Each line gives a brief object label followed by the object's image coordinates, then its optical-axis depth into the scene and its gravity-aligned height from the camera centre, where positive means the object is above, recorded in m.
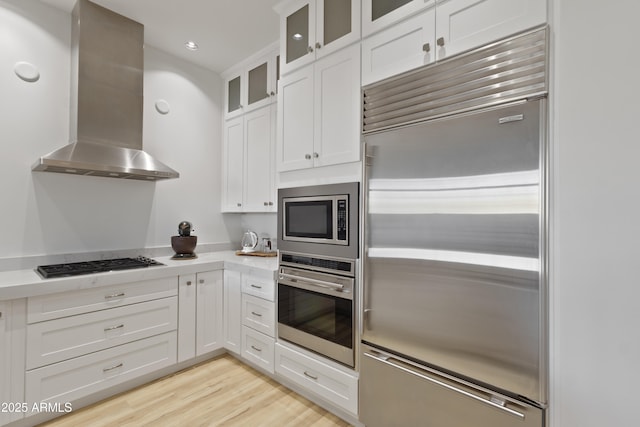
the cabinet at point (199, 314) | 2.43 -0.85
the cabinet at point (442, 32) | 1.21 +0.87
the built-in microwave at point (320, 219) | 1.76 -0.02
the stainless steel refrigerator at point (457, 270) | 1.15 -0.24
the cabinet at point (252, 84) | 2.79 +1.36
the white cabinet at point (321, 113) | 1.78 +0.68
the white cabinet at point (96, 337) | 1.79 -0.84
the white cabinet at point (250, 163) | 2.80 +0.54
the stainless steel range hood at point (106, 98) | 2.21 +0.92
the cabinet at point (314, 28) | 1.81 +1.26
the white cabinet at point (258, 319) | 2.24 -0.83
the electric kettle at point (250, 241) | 3.16 -0.28
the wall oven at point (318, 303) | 1.77 -0.58
